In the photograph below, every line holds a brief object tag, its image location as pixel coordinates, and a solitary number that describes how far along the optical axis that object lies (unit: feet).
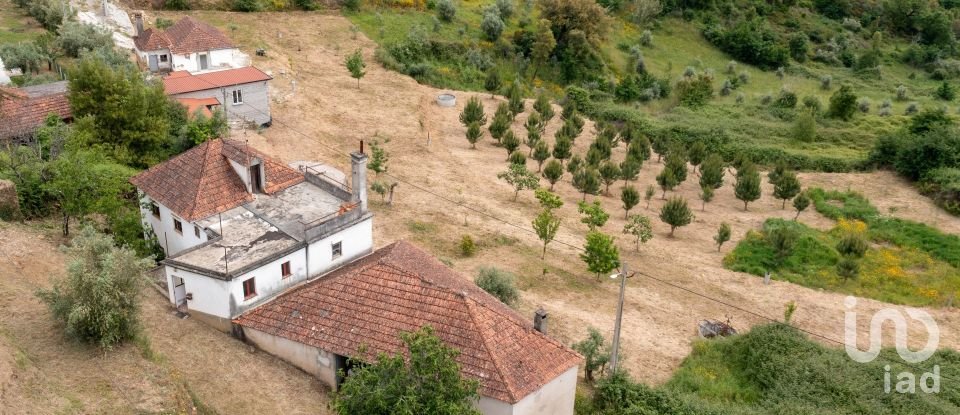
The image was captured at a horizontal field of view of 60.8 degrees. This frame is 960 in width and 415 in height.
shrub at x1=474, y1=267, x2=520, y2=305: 108.47
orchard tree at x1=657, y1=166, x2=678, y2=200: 165.68
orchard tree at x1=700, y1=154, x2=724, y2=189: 166.71
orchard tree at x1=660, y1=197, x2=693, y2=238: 145.69
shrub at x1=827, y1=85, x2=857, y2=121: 217.36
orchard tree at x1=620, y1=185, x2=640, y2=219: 151.74
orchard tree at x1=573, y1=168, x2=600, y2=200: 158.51
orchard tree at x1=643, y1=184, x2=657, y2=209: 160.12
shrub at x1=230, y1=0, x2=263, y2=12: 235.40
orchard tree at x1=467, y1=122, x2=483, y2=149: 179.93
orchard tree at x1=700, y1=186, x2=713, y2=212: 164.04
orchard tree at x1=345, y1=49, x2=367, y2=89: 196.95
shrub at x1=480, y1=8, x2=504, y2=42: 249.34
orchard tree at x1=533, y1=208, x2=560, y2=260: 129.90
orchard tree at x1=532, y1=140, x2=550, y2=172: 173.88
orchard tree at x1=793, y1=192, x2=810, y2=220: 158.20
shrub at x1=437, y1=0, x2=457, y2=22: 254.06
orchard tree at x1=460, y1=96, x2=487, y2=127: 187.83
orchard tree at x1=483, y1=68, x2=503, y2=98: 224.12
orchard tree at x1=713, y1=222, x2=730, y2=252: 141.28
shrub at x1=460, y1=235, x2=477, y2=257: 128.67
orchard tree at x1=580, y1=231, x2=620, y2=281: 123.13
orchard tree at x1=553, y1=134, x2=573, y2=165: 177.17
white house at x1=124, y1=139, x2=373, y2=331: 93.66
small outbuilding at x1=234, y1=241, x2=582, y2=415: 83.30
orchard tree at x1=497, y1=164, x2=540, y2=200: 151.23
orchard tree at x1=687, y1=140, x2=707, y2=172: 183.01
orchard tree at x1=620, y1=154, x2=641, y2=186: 168.45
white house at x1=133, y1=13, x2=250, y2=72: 171.83
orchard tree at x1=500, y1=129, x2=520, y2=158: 176.45
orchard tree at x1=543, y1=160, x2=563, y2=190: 161.58
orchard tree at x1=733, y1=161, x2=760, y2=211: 162.50
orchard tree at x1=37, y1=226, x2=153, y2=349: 78.12
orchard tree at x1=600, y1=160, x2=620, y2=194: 164.76
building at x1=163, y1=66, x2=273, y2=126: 155.84
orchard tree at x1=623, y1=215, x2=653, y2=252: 136.15
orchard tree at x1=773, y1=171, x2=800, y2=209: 164.04
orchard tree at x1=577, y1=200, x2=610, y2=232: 137.28
